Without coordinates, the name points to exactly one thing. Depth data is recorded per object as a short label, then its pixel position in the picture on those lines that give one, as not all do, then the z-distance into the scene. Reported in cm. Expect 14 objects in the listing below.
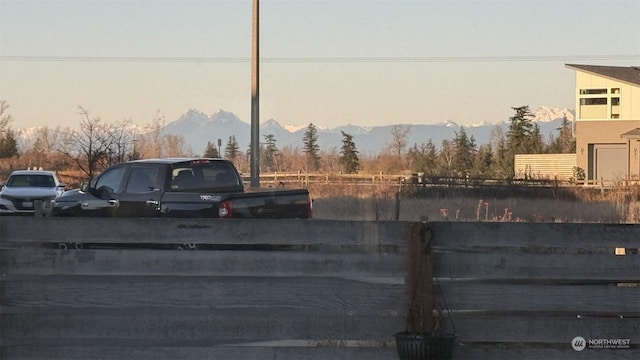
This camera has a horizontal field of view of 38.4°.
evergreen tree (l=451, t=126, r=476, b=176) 7431
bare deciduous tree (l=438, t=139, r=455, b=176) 7138
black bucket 596
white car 2727
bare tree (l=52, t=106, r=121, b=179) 3169
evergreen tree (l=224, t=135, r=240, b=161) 6791
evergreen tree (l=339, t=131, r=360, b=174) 7325
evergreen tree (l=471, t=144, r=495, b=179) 7114
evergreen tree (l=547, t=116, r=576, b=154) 7609
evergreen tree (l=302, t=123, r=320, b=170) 7900
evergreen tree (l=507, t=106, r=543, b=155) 7506
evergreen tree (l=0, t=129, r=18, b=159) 5569
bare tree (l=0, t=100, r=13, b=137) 5794
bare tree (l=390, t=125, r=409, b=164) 8531
